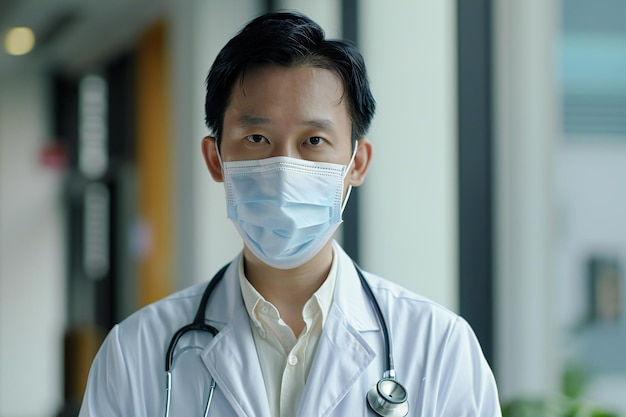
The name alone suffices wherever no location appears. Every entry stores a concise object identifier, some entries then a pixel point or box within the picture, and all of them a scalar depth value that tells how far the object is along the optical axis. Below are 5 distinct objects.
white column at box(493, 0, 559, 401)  2.63
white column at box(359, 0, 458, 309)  2.96
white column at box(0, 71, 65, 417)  6.36
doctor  1.34
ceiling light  5.87
